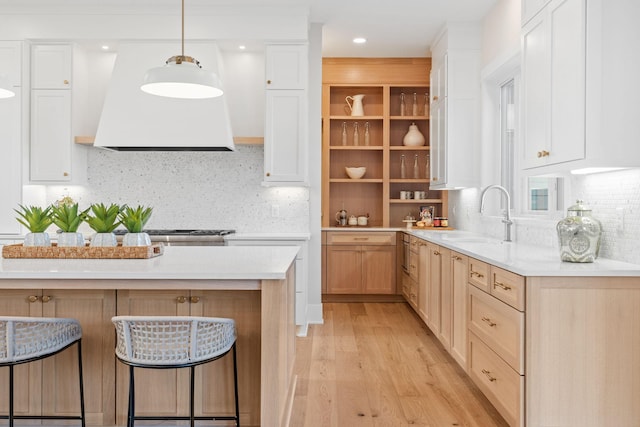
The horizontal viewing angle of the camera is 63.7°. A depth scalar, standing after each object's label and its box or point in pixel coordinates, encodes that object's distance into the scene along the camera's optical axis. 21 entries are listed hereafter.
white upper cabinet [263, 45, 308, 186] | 4.56
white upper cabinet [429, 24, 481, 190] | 4.88
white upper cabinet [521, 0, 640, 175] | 2.35
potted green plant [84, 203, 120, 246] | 2.71
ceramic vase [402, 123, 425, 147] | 6.15
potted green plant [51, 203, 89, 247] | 2.71
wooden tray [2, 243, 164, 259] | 2.60
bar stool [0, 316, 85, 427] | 2.07
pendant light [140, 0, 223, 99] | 2.48
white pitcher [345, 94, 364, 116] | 6.18
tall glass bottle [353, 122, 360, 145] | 6.28
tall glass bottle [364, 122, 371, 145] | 6.34
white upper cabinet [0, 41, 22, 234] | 4.59
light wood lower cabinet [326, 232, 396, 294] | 5.79
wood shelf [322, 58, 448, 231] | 6.13
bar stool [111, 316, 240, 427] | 2.00
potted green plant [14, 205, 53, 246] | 2.67
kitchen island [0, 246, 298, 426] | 2.43
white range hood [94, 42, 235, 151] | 4.48
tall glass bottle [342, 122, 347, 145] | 6.32
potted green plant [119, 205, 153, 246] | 2.68
